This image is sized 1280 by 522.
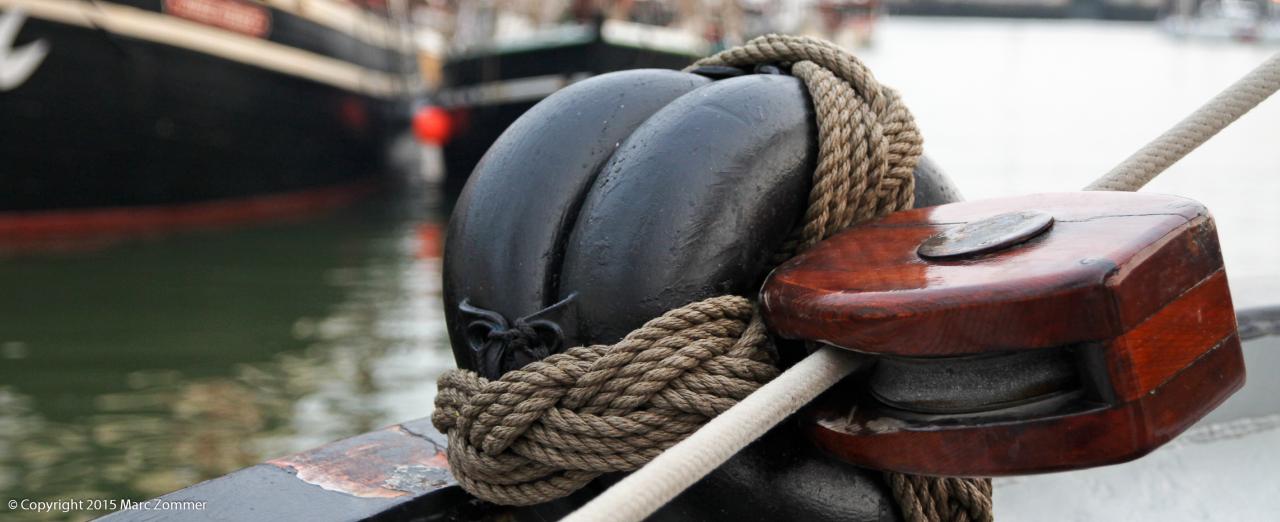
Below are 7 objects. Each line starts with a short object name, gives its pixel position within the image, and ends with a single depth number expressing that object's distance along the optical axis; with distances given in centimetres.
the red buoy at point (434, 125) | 969
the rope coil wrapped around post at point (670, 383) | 110
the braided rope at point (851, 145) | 119
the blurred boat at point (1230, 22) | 4234
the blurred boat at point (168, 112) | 686
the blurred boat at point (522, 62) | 906
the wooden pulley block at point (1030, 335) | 89
